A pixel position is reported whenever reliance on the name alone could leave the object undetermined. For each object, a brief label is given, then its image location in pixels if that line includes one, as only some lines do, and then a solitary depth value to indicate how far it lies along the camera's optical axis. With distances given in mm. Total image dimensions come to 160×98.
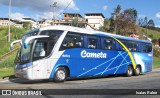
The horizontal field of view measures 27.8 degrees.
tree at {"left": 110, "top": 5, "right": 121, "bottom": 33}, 80225
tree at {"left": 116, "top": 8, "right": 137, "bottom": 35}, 78312
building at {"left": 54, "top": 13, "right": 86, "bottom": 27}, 92588
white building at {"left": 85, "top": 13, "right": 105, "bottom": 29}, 145875
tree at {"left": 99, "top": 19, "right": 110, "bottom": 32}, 91838
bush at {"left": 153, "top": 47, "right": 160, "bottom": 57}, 69650
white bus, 17109
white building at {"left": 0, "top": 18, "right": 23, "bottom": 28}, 162225
